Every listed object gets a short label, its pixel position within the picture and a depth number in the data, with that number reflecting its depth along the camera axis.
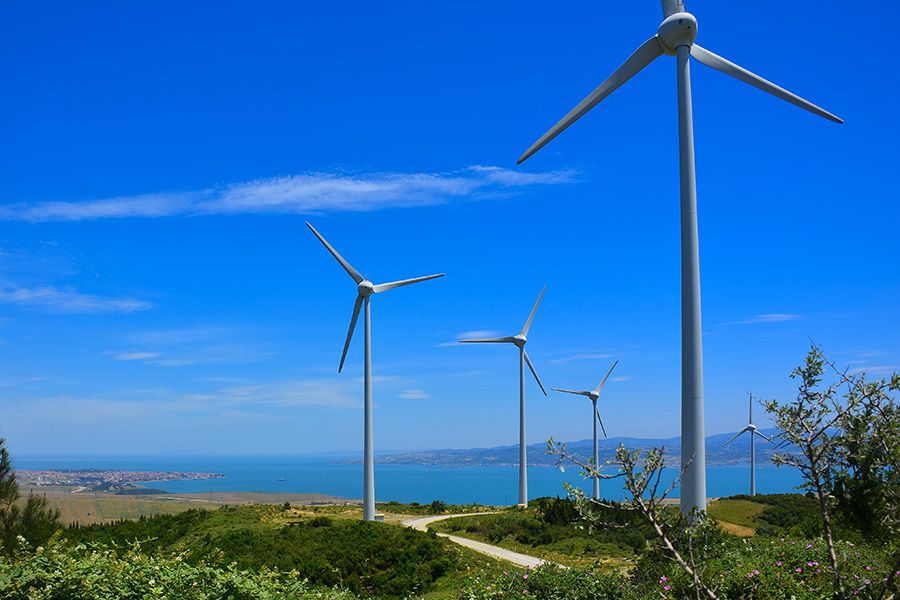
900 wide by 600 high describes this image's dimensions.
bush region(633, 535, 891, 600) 11.63
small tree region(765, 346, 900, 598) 7.60
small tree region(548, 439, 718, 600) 6.92
